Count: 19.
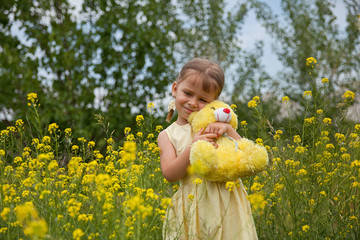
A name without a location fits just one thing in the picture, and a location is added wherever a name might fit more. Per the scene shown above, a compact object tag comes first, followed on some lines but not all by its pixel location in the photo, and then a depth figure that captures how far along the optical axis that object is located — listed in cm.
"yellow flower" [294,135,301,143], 373
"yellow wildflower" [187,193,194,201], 228
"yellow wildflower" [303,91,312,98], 367
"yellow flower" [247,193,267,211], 175
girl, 232
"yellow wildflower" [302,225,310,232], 270
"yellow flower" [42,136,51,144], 353
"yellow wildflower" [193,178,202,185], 223
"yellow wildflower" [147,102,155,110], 388
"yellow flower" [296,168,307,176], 323
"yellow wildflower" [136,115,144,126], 403
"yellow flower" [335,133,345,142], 396
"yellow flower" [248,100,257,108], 361
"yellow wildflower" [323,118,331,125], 391
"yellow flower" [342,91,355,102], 382
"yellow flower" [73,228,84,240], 190
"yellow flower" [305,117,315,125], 371
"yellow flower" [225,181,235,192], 221
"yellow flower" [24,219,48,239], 141
